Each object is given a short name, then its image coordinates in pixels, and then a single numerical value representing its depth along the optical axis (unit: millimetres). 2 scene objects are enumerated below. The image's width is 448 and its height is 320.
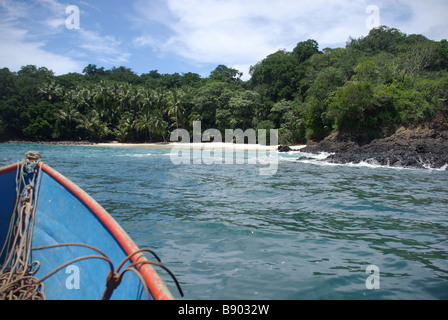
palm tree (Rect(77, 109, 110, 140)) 43844
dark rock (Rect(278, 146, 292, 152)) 30017
